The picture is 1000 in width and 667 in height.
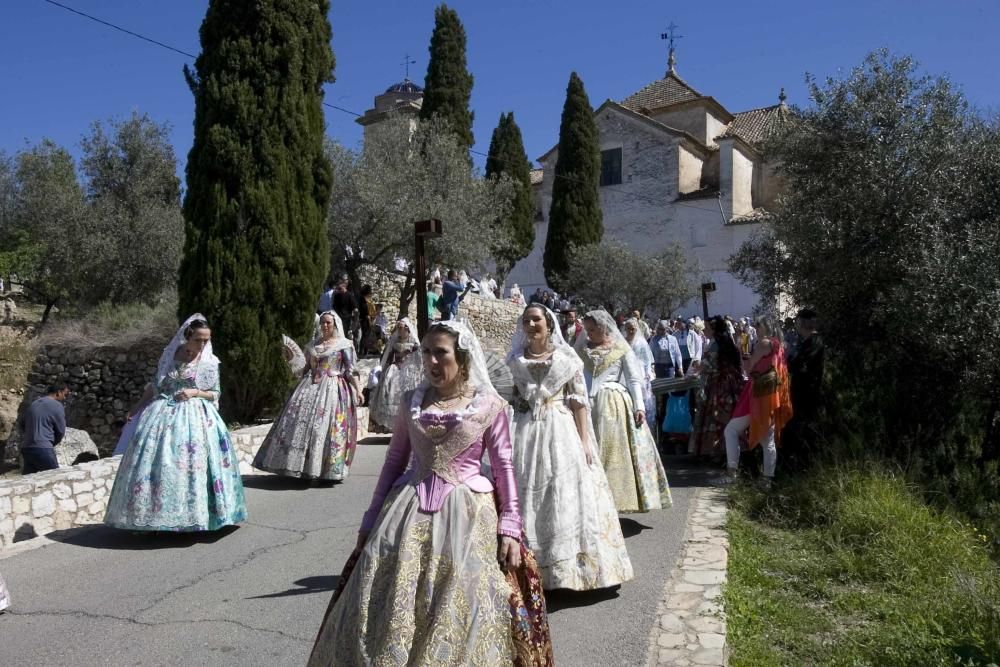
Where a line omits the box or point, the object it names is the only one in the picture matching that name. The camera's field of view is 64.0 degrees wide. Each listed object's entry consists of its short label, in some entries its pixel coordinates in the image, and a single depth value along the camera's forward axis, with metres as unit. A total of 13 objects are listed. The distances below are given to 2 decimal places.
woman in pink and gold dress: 2.92
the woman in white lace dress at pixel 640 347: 9.66
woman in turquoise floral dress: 6.16
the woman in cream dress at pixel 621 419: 6.20
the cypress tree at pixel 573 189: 32.88
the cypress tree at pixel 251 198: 12.07
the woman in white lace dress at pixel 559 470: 4.73
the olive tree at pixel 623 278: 31.34
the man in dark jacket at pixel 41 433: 8.93
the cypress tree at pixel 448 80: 28.75
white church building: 34.38
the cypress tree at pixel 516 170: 34.12
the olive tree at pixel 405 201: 20.44
